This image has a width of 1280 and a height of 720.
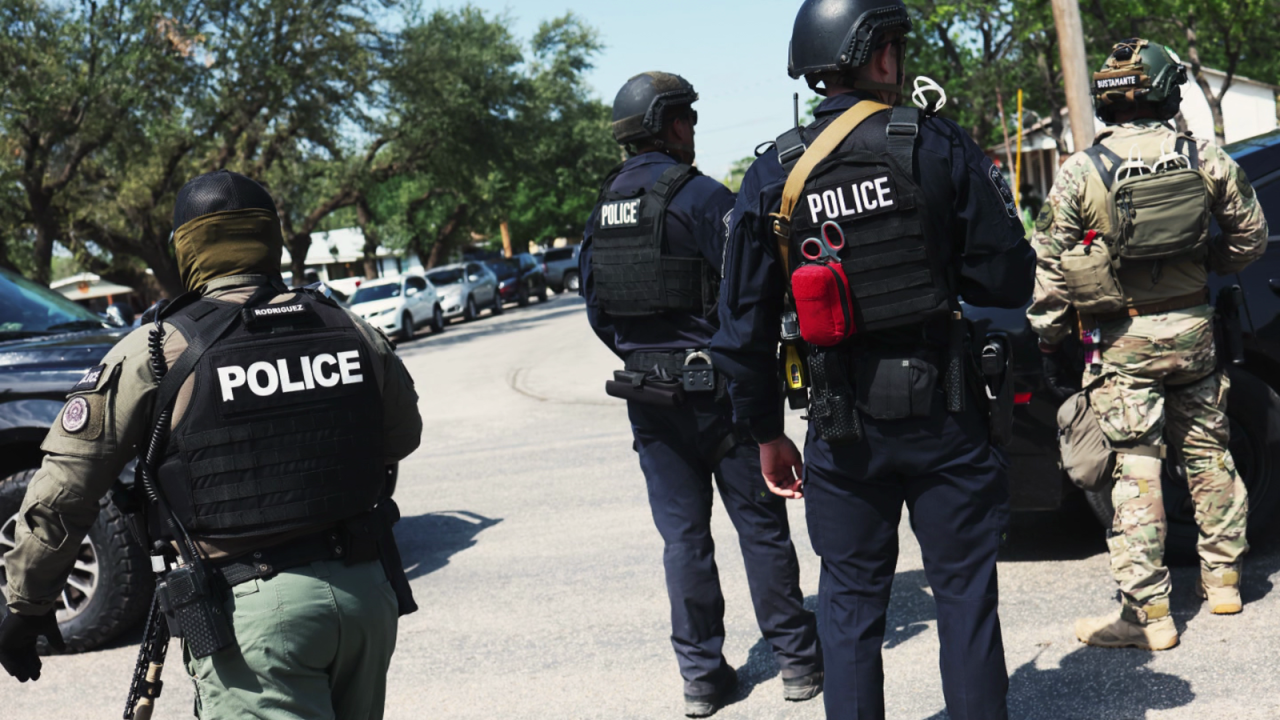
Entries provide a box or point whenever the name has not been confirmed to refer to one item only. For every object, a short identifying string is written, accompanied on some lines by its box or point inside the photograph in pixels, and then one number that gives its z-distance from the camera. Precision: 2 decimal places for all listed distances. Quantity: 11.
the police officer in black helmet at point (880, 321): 2.77
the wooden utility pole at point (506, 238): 65.75
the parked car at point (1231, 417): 4.59
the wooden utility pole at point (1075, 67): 10.02
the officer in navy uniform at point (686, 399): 3.90
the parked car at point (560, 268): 44.28
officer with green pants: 2.50
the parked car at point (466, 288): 30.80
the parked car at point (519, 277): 37.94
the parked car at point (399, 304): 25.61
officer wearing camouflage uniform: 3.98
